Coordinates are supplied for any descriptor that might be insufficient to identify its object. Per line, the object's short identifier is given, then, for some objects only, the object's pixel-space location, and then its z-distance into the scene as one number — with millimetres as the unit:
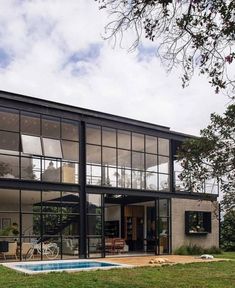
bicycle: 13702
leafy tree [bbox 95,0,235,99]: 4558
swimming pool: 10849
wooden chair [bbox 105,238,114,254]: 16351
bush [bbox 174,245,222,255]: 16752
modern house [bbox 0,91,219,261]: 13712
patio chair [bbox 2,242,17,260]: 13386
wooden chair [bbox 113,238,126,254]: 16548
